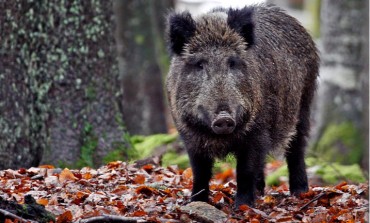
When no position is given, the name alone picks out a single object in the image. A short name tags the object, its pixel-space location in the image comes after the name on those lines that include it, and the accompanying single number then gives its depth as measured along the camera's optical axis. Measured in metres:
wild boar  13.36
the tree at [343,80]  28.12
